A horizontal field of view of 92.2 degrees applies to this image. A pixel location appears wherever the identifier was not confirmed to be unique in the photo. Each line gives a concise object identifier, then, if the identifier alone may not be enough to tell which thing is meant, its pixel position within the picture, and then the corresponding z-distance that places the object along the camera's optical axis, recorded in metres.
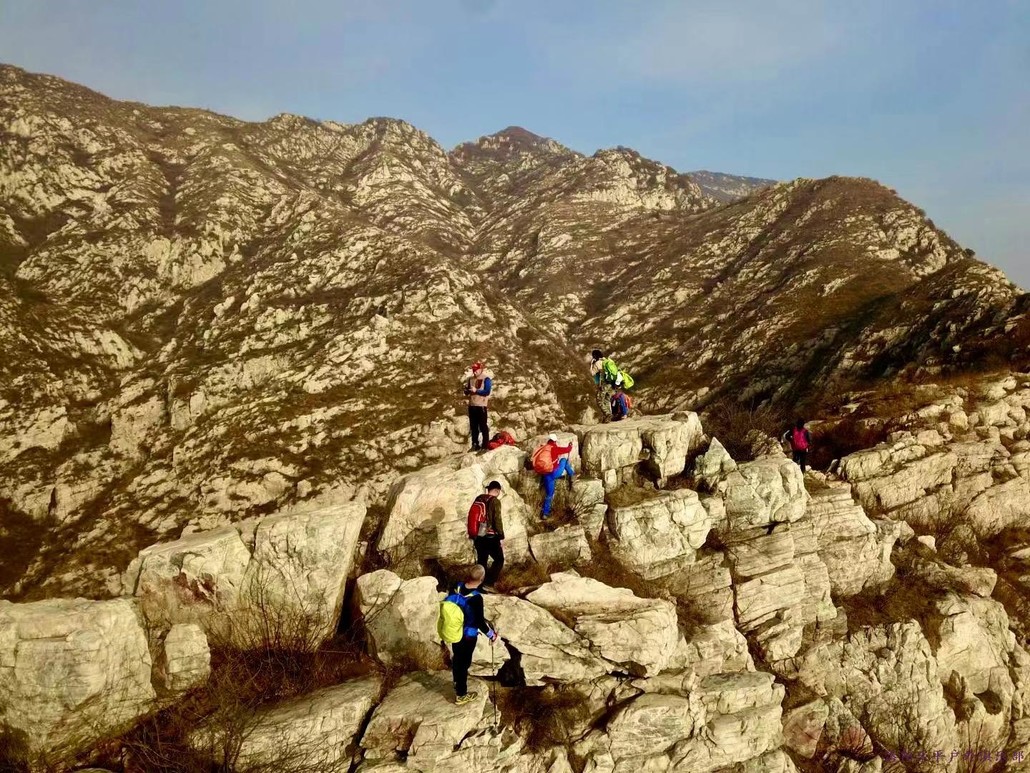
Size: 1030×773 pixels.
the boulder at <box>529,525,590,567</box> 17.55
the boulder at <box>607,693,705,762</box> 13.90
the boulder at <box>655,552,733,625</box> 18.25
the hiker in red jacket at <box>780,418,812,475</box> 25.94
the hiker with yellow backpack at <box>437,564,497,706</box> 11.91
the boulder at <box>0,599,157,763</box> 10.66
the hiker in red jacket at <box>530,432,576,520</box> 18.42
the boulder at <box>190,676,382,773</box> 10.95
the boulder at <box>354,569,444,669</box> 14.09
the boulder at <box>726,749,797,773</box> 15.12
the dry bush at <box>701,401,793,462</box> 31.17
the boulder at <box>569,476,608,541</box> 18.75
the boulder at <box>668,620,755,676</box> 16.55
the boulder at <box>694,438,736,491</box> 21.30
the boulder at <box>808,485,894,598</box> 21.98
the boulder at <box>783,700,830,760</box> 16.98
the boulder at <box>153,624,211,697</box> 12.23
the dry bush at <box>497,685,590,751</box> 13.35
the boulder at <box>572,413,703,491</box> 20.97
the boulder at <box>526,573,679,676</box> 14.91
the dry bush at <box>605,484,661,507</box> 19.52
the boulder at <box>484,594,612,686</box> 14.03
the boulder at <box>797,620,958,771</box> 18.09
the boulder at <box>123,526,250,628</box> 13.73
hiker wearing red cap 21.58
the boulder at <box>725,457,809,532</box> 20.97
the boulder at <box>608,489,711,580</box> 18.53
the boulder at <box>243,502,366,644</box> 14.40
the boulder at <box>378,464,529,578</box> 17.06
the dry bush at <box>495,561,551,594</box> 16.08
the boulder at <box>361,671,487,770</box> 11.64
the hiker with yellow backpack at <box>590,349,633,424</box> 23.77
